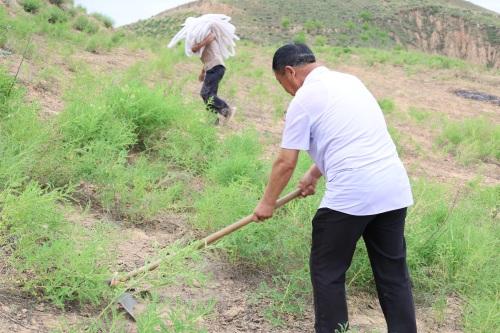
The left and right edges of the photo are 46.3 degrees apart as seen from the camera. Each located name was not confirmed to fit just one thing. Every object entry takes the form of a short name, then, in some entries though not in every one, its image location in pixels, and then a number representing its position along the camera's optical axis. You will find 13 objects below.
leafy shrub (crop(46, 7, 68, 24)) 12.97
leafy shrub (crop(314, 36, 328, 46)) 30.56
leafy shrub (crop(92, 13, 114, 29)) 17.31
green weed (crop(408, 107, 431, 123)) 10.91
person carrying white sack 6.77
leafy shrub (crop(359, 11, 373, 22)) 42.34
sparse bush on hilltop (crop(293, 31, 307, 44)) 30.36
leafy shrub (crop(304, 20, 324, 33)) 38.75
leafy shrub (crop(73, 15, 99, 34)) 13.84
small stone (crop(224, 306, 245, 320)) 3.26
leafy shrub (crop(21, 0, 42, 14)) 13.02
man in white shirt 2.75
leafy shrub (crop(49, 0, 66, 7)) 15.39
